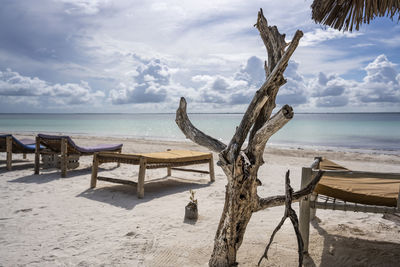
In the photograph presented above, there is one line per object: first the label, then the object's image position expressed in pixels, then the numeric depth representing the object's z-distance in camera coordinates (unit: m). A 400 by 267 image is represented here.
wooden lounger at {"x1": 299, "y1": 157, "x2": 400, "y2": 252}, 2.61
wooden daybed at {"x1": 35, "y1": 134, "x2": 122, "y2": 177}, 6.52
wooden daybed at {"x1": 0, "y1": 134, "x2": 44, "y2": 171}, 6.84
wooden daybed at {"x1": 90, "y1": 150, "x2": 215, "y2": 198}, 5.07
